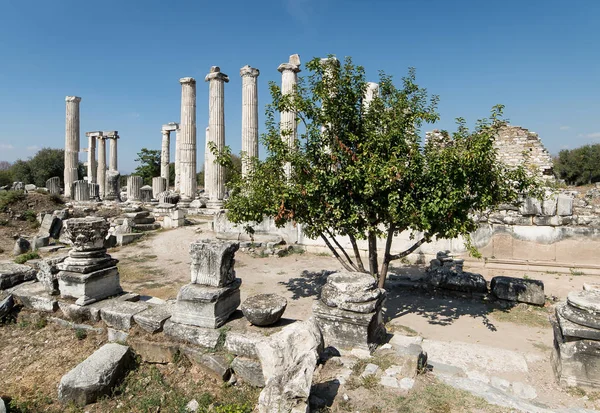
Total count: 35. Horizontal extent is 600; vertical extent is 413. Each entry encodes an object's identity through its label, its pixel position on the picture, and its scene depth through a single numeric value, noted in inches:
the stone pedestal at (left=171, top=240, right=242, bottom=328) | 183.2
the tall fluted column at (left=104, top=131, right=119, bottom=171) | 1348.4
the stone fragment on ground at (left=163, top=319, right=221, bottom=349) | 175.0
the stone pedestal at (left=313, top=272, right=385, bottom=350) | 173.6
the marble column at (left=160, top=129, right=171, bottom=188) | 1336.5
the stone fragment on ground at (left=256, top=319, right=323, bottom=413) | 125.0
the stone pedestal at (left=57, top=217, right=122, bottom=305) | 224.7
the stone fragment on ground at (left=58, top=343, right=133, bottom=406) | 153.9
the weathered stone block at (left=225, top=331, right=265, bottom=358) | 165.6
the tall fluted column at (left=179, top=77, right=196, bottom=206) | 888.2
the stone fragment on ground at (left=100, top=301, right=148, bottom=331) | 200.1
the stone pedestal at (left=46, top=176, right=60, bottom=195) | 1041.0
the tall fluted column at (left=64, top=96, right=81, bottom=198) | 1151.6
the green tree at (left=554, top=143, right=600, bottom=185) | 1608.0
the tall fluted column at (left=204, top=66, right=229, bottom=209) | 818.2
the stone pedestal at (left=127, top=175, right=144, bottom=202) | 962.7
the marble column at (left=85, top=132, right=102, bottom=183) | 1284.4
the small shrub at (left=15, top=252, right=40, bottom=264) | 411.6
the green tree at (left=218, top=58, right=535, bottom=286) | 212.8
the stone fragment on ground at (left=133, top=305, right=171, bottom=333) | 192.4
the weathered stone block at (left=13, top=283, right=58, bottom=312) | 227.0
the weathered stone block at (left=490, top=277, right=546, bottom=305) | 280.3
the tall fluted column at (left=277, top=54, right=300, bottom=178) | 742.5
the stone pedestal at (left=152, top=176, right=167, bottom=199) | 1072.2
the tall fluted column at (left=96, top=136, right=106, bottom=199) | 1325.0
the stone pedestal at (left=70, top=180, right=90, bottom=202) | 971.9
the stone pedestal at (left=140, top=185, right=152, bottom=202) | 995.8
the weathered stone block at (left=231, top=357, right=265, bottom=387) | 157.2
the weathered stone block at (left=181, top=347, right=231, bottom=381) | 163.3
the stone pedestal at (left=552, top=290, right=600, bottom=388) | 153.4
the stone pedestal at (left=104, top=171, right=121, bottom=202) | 995.3
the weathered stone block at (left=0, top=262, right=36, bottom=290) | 265.3
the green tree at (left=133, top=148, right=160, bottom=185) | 1863.9
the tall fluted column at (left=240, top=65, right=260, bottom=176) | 800.3
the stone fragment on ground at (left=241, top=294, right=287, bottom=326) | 178.7
